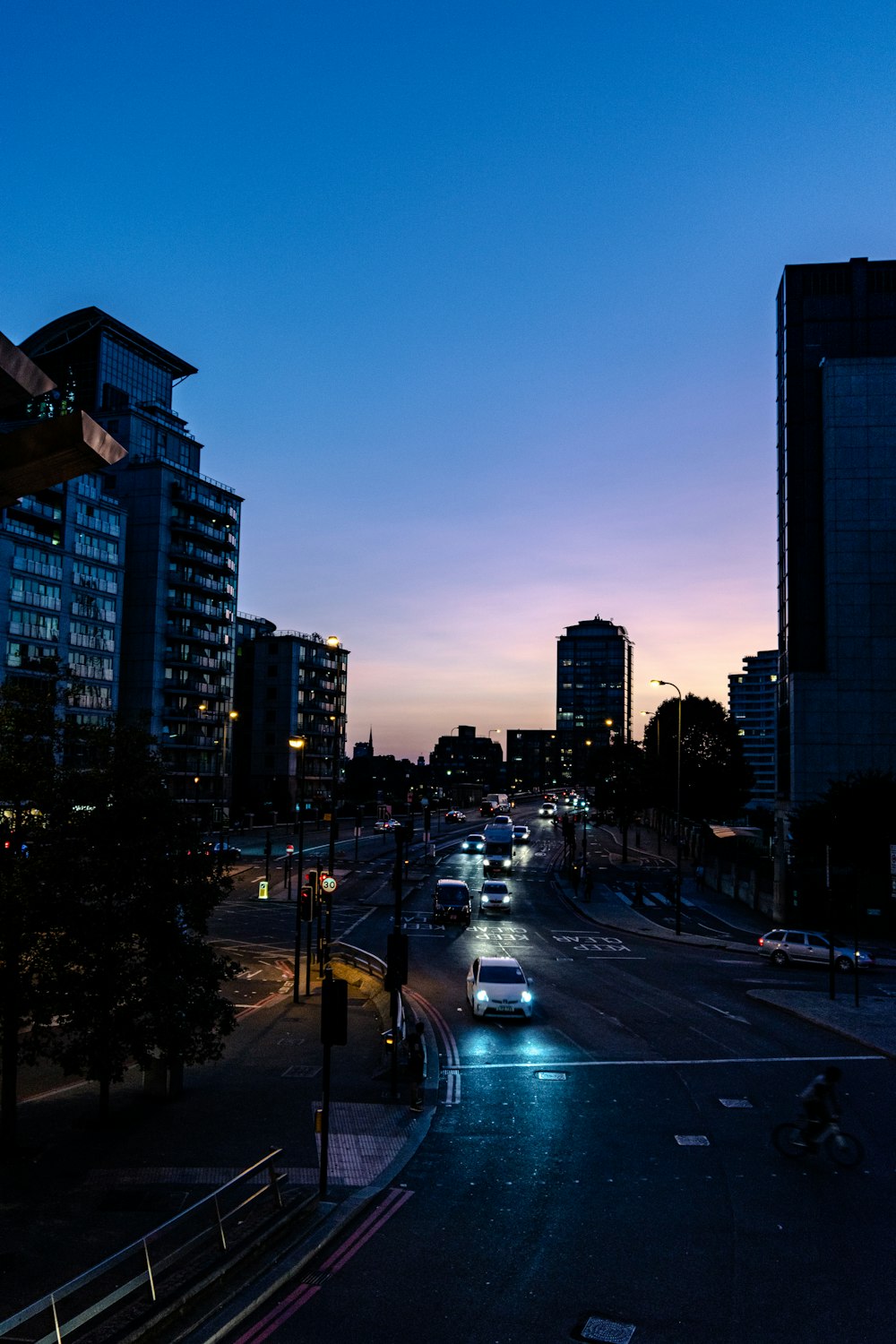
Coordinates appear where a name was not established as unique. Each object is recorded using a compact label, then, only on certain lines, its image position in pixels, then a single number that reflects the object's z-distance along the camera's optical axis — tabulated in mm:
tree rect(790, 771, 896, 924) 43188
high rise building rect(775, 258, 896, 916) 63531
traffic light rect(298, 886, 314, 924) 27719
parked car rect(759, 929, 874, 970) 34531
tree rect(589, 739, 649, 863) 75938
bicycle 14320
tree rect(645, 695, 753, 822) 84875
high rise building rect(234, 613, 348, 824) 115312
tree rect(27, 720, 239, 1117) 15695
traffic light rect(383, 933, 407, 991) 19531
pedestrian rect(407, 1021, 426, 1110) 17172
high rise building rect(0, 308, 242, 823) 77312
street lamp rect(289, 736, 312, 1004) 28014
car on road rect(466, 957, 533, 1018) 24125
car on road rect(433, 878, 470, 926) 42844
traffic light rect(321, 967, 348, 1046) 14070
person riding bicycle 14414
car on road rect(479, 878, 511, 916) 46969
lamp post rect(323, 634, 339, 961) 25450
